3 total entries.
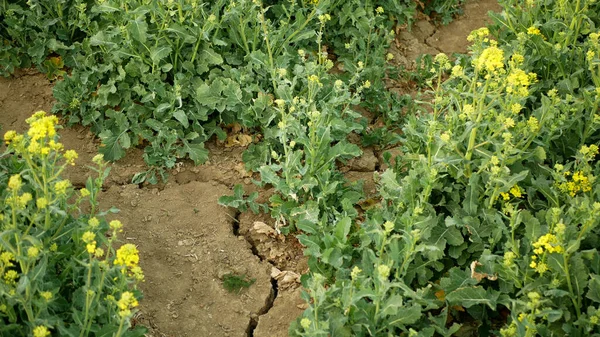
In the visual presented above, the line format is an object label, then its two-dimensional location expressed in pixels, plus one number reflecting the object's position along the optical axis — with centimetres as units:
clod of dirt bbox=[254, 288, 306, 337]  385
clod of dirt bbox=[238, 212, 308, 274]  423
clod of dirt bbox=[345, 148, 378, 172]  483
